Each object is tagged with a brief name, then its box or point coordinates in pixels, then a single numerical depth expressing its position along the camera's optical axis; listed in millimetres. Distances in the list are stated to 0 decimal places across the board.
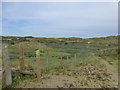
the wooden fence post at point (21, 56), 4883
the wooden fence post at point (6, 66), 3948
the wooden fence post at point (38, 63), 4285
